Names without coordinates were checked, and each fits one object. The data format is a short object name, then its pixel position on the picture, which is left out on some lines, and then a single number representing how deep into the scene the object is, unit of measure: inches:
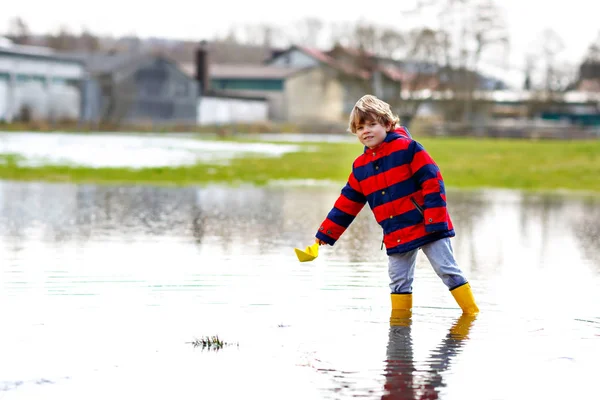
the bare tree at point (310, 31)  6481.3
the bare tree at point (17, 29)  5884.8
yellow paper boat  299.0
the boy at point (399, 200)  289.1
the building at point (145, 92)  3572.8
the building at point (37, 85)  3154.5
